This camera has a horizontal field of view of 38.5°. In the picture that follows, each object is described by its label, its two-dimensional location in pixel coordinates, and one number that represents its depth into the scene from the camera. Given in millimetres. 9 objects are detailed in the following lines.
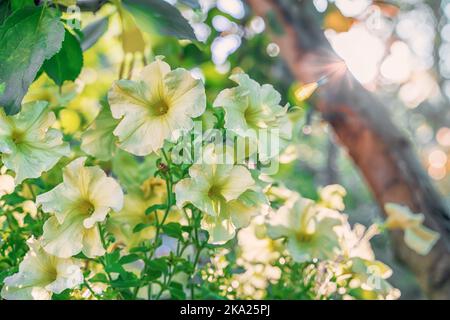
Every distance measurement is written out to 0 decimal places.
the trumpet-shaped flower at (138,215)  671
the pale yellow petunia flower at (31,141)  542
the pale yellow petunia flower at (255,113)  553
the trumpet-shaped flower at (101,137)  612
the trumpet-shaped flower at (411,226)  822
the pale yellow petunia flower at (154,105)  536
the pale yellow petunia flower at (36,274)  562
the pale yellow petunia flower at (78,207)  537
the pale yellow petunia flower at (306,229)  711
